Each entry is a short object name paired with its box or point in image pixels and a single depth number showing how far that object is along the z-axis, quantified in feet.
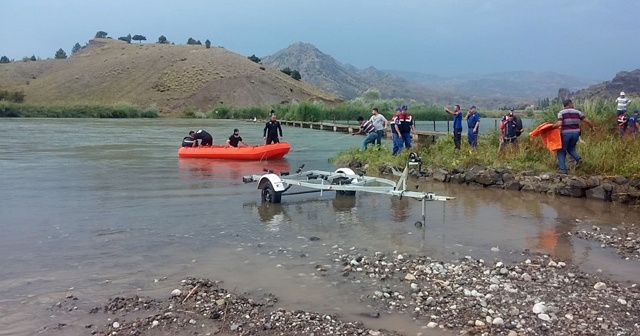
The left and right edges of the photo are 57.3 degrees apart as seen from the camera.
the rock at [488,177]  47.03
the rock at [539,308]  18.09
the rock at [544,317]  17.53
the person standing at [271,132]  69.97
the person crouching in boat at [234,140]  70.81
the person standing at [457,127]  57.72
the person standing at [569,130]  41.78
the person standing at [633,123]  52.31
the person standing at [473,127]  56.44
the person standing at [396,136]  57.67
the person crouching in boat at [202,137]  74.02
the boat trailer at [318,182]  35.27
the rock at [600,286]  20.36
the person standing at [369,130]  62.69
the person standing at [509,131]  52.29
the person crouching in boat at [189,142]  73.56
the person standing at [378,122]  61.72
